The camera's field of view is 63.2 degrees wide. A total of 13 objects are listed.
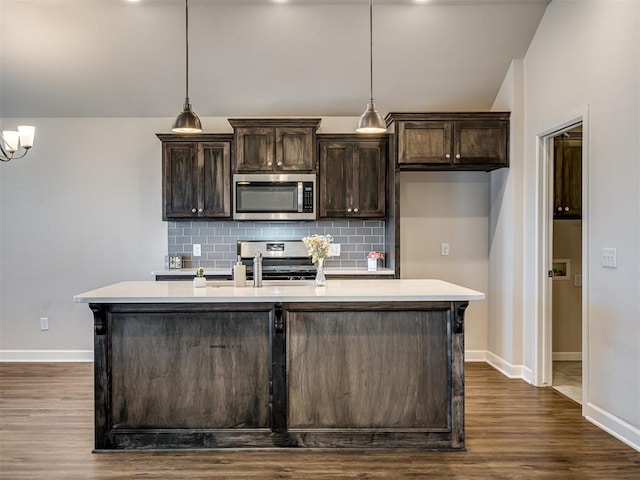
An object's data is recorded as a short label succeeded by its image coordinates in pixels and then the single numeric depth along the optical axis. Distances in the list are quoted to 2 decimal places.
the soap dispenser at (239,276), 3.39
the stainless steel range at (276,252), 5.30
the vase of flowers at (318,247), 3.37
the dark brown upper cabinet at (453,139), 4.75
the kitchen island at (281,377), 3.09
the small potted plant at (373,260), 5.11
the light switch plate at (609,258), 3.28
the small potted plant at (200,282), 3.34
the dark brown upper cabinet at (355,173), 5.07
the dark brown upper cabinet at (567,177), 5.07
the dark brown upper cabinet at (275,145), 4.93
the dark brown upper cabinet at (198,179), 5.05
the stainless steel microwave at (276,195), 5.00
